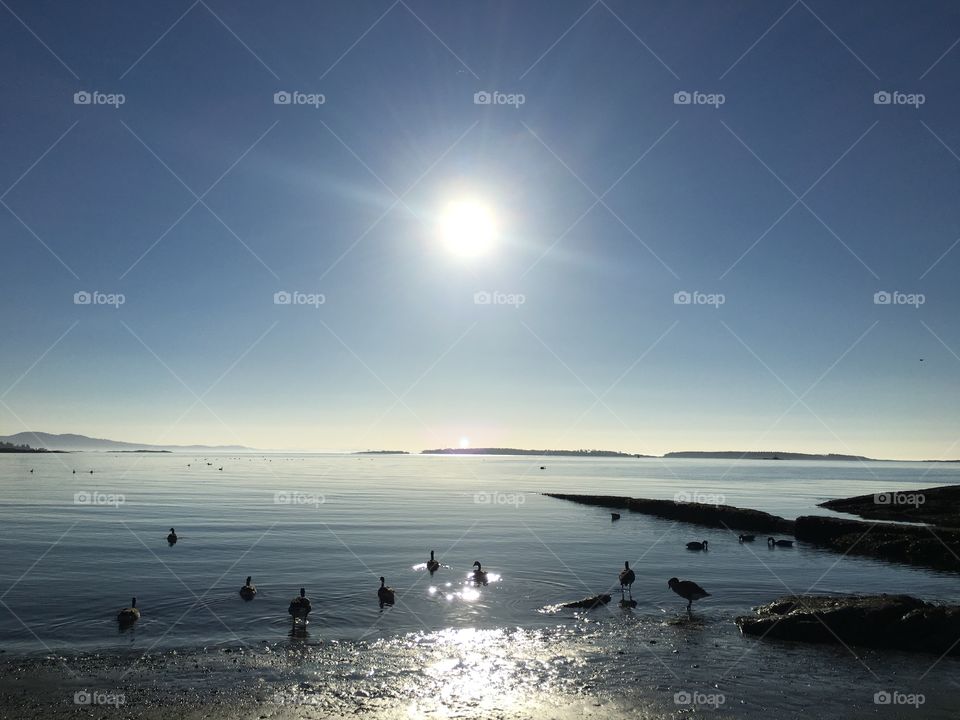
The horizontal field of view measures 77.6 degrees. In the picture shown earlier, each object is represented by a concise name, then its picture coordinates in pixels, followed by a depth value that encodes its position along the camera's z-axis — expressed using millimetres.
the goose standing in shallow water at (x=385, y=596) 24859
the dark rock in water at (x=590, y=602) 24766
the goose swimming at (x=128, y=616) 21156
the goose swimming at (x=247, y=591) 25438
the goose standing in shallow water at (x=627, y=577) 26906
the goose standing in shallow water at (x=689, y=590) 24719
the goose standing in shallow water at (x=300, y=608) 22078
